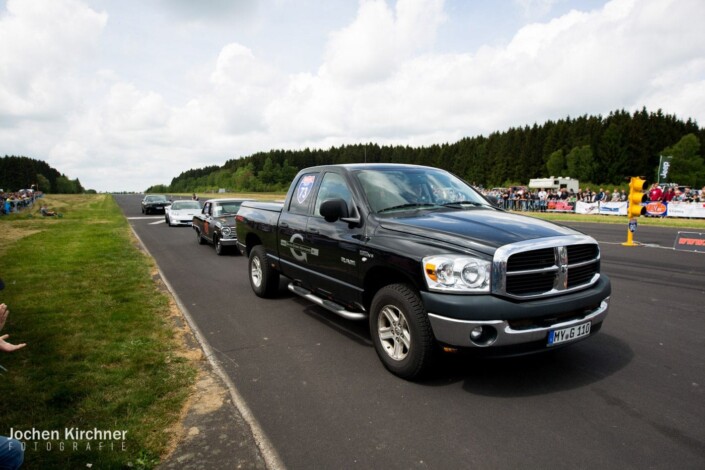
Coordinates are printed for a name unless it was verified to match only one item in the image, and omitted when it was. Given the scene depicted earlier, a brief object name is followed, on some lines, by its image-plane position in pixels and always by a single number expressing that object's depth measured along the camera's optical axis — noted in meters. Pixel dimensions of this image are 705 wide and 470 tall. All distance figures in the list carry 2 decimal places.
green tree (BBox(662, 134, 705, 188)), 80.06
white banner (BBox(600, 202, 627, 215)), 26.97
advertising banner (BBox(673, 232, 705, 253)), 11.51
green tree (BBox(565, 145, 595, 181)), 89.31
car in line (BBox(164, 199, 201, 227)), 19.94
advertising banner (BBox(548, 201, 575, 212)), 31.20
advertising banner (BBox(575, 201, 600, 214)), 28.83
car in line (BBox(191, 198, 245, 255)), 11.59
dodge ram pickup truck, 3.33
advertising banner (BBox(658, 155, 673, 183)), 52.28
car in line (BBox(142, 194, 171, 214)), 30.53
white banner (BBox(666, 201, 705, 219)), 23.49
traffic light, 11.51
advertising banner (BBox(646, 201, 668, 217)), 24.81
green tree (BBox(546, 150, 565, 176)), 95.18
